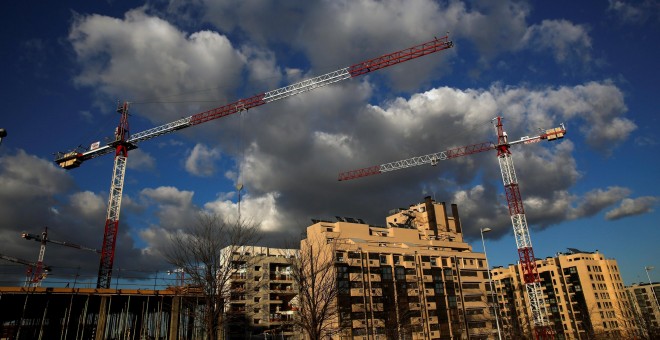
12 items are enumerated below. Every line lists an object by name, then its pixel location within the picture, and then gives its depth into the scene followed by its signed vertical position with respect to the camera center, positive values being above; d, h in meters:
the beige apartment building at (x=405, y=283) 72.38 +9.46
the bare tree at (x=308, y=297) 30.69 +3.17
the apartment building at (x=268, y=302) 78.50 +7.86
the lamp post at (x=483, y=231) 42.06 +9.34
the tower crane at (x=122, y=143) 64.71 +35.16
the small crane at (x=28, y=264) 94.41 +19.42
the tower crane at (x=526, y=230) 81.44 +18.50
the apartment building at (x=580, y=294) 112.94 +8.48
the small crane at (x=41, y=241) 93.75 +24.55
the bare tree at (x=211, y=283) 26.45 +3.85
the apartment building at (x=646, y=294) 142.25 +9.54
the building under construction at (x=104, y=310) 31.30 +3.59
